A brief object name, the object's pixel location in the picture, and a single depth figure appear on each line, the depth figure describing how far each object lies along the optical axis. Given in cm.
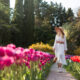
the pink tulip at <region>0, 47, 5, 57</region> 174
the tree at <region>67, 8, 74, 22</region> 3975
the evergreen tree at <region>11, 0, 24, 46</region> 2826
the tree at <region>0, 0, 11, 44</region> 2631
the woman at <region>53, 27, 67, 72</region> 727
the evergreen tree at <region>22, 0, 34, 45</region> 2881
